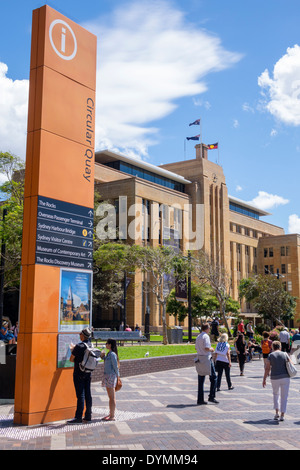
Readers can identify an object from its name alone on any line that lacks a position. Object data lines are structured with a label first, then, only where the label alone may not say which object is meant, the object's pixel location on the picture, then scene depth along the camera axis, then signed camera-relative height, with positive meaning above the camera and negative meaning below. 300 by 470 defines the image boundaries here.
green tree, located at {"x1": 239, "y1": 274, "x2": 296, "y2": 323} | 48.28 +1.24
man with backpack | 9.08 -1.40
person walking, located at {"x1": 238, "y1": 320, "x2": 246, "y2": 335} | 21.25 -0.71
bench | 26.00 -1.46
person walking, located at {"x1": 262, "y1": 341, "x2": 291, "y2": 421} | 9.26 -1.28
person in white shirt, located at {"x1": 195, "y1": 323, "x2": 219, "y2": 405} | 10.99 -0.91
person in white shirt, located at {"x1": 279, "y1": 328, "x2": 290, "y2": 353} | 18.30 -1.06
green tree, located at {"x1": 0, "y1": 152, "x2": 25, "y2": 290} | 27.20 +5.09
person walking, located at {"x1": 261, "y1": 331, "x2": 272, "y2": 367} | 14.74 -1.05
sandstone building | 51.19 +12.20
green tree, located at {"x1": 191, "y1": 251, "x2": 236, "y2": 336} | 32.24 +2.75
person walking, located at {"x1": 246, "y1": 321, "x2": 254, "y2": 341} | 25.10 -1.09
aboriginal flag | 70.60 +24.00
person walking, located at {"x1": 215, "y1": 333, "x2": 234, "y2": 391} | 12.45 -1.16
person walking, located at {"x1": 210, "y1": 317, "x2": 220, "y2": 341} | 27.75 -0.98
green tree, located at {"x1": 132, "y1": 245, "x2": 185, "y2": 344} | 34.91 +3.57
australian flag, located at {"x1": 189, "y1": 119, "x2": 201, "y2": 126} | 66.31 +25.75
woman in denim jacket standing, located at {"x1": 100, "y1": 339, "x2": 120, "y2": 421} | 9.23 -1.27
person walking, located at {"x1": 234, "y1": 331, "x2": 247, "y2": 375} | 15.67 -1.24
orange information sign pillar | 9.06 +2.13
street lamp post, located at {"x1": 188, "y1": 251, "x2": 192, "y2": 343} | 31.68 +1.09
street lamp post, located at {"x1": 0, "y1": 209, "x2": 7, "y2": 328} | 21.51 +0.83
